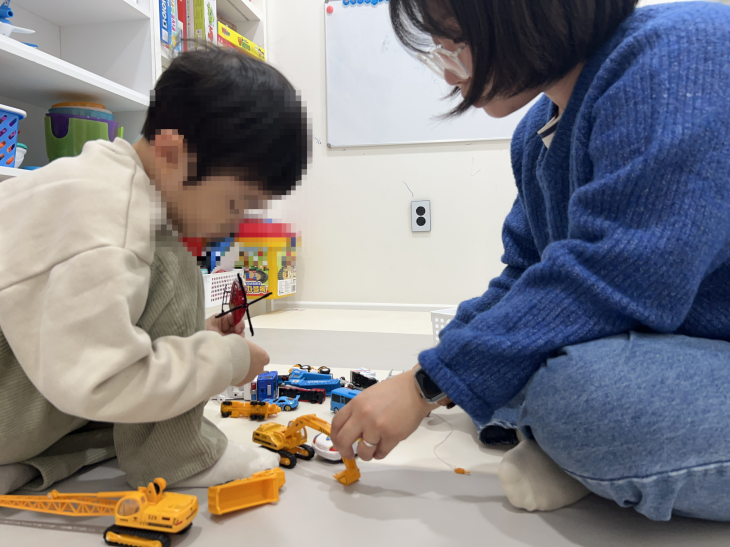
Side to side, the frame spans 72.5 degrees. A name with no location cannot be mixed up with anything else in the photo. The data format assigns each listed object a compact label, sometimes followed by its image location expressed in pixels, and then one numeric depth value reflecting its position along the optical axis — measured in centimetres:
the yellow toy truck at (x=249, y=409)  79
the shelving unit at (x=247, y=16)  187
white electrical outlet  195
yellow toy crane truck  44
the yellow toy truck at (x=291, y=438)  63
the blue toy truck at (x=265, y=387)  85
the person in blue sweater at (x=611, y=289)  41
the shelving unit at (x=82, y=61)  107
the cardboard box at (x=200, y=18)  151
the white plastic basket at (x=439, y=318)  109
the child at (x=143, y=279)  42
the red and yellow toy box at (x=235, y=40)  173
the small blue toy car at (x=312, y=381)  90
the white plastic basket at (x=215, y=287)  116
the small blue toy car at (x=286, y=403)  84
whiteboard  194
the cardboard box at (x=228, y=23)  190
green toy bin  109
